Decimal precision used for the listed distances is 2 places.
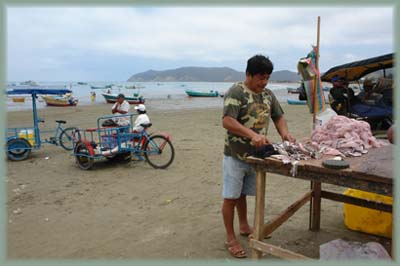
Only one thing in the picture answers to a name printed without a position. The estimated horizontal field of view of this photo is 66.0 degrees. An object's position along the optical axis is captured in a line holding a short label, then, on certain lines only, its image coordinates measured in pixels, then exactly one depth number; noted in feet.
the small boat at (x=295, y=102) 90.54
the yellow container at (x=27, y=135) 26.32
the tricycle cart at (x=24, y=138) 24.67
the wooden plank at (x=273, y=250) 8.44
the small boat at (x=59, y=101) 87.86
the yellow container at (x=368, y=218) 11.53
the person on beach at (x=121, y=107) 27.59
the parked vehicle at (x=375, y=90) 31.12
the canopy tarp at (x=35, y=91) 23.90
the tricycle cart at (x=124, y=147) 22.11
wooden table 7.14
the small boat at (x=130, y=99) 98.41
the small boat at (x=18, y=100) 104.15
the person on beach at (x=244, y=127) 9.50
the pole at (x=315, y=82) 15.87
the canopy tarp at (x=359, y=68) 28.17
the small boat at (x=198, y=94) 138.00
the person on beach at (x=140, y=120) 22.80
